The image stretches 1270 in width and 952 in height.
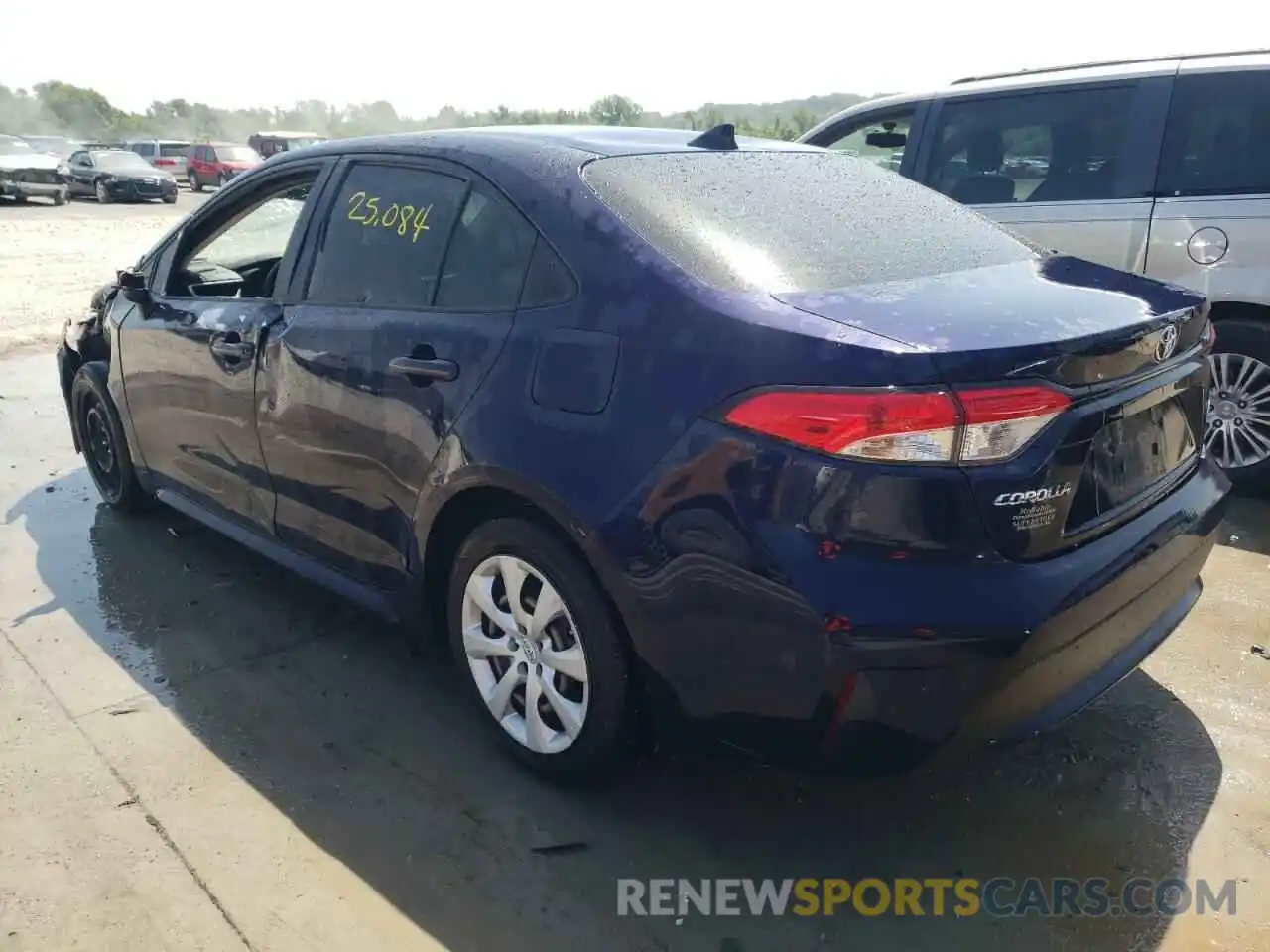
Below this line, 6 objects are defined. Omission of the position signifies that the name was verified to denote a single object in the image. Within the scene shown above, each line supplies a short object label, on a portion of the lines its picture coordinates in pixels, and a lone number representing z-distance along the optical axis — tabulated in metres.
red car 31.47
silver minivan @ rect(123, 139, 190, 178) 32.47
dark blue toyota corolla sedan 2.05
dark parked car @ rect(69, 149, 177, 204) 26.34
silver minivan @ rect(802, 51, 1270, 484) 4.50
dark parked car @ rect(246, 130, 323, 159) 32.94
